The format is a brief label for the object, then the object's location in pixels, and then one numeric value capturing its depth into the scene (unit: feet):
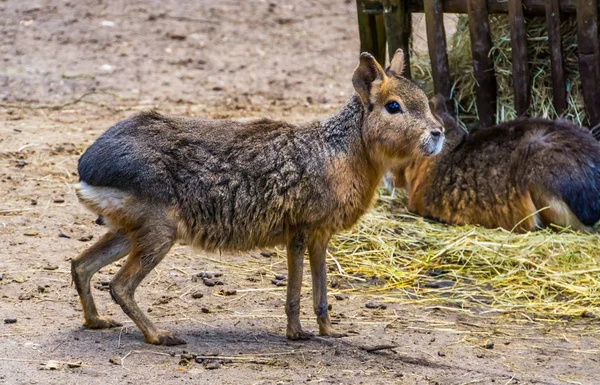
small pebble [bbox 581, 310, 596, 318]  38.58
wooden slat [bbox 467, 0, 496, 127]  51.57
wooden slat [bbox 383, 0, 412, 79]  54.39
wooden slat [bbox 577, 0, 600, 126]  48.73
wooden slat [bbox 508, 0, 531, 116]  50.26
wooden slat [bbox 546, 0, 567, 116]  49.52
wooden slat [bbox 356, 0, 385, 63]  57.11
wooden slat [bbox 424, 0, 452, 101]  52.54
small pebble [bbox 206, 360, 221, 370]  31.60
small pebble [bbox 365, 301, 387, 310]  39.14
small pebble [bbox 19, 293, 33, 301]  37.40
